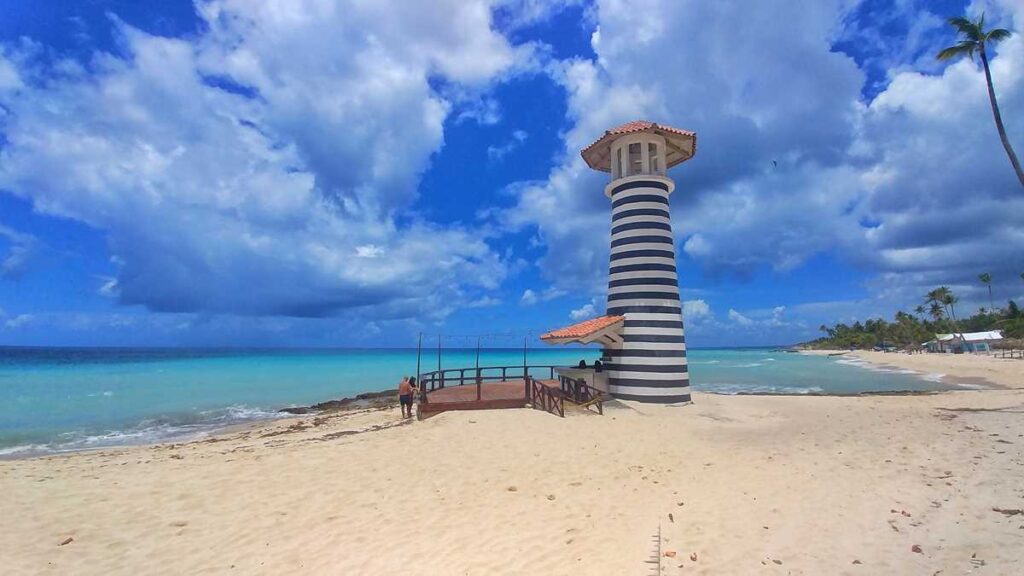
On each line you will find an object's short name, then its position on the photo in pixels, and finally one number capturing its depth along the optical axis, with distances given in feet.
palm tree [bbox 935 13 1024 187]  51.26
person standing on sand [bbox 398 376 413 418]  47.36
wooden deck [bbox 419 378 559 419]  46.19
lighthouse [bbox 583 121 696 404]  48.80
